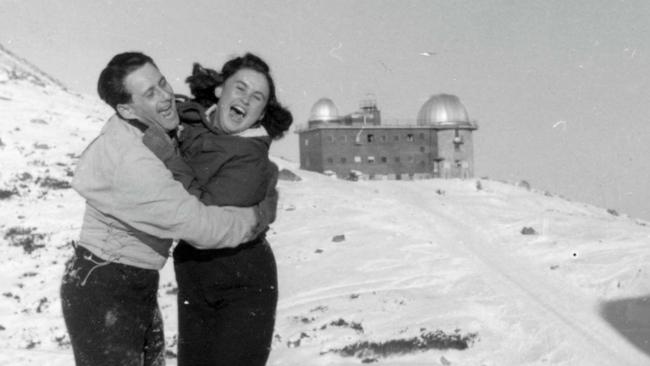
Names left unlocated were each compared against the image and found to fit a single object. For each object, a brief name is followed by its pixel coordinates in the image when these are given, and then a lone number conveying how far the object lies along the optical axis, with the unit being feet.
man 10.88
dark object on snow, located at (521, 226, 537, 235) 63.31
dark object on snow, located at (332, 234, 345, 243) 58.85
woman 11.98
